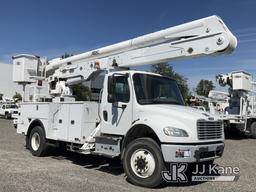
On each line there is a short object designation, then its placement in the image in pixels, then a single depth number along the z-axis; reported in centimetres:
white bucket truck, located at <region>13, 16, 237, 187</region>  437
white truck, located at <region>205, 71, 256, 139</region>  1166
